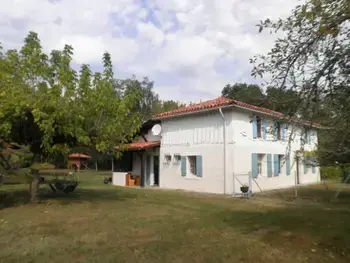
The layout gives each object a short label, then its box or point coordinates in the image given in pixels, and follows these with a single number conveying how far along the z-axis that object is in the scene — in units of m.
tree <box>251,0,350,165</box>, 4.82
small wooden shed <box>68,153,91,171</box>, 45.31
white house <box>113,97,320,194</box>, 16.77
